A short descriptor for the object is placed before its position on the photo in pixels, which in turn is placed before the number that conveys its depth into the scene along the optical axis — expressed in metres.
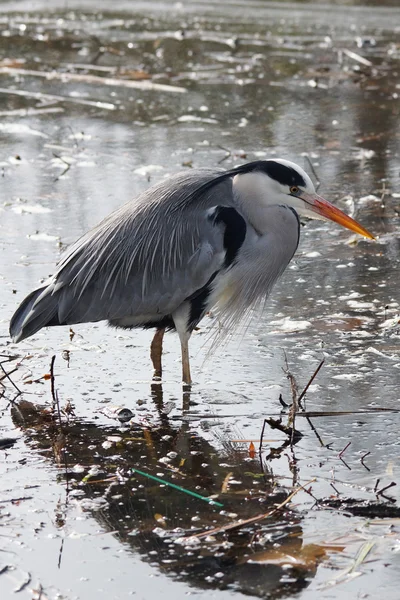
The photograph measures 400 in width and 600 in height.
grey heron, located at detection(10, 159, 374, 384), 10.30
